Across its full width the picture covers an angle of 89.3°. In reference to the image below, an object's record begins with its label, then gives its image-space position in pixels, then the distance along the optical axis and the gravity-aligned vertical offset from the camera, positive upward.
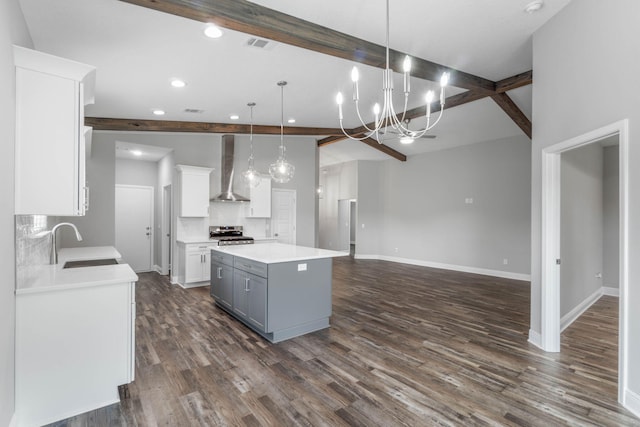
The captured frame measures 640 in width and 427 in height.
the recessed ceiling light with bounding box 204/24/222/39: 2.84 +1.63
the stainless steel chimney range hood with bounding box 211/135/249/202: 6.76 +1.03
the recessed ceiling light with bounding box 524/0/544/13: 2.77 +1.81
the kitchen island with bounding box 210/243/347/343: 3.45 -0.86
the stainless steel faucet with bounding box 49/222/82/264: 3.24 -0.39
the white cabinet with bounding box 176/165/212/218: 6.14 +0.44
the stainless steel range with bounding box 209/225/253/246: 6.33 -0.45
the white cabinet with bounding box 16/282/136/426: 2.05 -0.92
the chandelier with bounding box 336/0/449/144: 2.14 +0.89
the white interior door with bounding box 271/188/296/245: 7.65 -0.03
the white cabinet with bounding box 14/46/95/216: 2.00 +0.52
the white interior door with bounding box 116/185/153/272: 7.26 -0.25
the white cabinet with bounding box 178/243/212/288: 5.97 -0.95
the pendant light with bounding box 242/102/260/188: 5.05 +0.65
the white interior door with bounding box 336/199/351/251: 11.32 -0.32
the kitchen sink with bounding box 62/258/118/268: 3.93 -0.63
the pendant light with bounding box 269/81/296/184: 4.81 +0.69
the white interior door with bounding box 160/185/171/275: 6.96 -0.37
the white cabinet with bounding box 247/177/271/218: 7.04 +0.30
